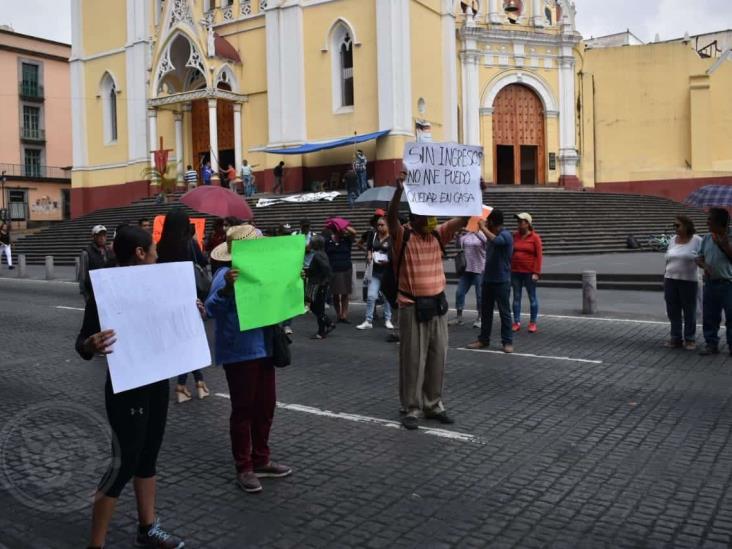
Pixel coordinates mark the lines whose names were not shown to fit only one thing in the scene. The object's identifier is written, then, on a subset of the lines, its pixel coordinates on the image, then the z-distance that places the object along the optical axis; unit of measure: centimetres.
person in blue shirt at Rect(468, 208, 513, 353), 950
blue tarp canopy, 2888
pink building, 4981
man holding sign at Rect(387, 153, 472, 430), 616
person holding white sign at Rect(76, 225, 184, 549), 371
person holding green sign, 486
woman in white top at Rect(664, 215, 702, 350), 957
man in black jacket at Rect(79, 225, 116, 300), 966
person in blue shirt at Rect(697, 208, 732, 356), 905
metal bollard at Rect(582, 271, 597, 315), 1270
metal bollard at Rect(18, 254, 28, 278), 2394
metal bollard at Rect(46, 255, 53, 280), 2238
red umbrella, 1105
